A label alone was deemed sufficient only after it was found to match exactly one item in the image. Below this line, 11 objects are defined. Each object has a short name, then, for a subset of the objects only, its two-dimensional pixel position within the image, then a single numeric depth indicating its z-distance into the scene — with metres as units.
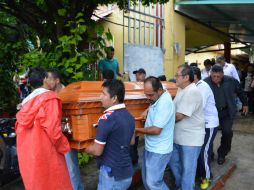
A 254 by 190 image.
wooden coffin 2.11
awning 6.37
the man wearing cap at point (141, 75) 4.34
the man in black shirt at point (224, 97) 3.58
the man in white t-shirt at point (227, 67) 4.83
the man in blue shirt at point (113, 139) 1.97
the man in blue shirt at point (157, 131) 2.37
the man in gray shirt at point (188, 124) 2.60
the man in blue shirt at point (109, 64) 4.46
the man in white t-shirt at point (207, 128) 3.17
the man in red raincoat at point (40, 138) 2.03
